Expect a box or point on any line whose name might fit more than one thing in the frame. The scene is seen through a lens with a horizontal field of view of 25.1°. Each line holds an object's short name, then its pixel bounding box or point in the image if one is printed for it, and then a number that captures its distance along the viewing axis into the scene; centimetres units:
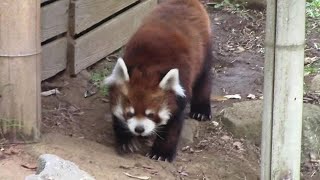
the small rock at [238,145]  533
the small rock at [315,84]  622
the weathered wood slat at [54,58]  561
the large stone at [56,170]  358
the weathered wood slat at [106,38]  599
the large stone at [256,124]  540
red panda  470
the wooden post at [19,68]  417
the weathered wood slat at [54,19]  550
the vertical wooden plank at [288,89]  396
